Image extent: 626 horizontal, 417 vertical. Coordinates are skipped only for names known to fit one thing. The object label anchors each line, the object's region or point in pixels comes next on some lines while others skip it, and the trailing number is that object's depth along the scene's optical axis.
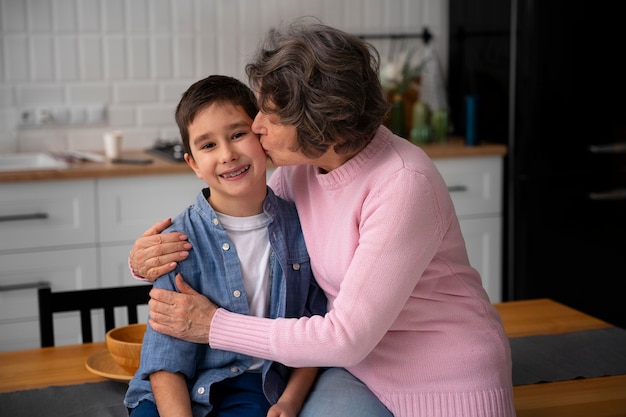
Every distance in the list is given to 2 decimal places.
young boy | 2.58
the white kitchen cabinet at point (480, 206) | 4.52
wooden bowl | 2.75
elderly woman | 2.48
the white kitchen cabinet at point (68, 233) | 4.12
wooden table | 2.63
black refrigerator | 4.47
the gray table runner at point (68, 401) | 2.63
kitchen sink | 4.32
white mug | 4.37
